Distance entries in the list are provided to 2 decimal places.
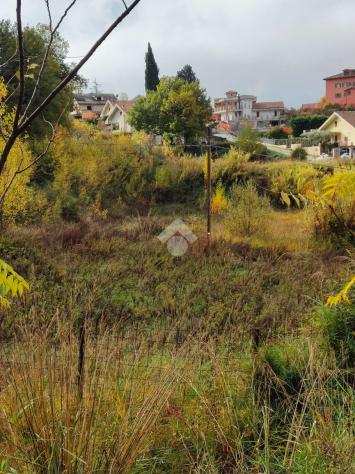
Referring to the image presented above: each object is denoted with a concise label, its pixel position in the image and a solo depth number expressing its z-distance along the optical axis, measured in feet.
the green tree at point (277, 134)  165.78
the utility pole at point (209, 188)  44.77
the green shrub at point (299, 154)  110.68
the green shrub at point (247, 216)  50.65
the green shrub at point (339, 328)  14.61
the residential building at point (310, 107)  213.79
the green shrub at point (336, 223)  46.21
